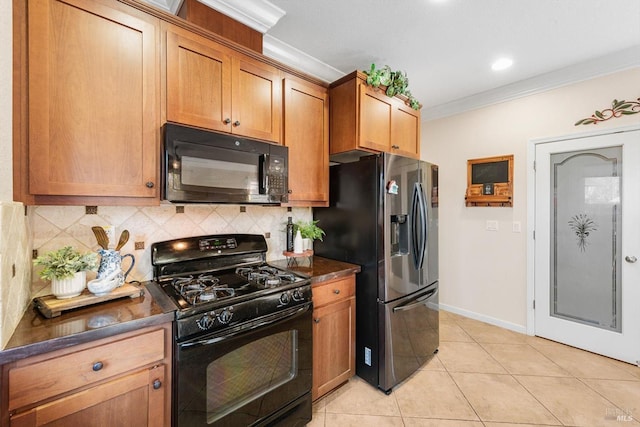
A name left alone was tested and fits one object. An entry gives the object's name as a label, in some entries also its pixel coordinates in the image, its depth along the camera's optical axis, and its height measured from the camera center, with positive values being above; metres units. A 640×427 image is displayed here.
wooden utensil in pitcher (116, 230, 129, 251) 1.49 -0.15
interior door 2.41 -0.29
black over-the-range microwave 1.44 +0.26
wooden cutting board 1.13 -0.40
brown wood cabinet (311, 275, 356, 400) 1.87 -0.87
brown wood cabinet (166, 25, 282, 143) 1.51 +0.77
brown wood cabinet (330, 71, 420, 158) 2.13 +0.79
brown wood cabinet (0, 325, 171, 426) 0.92 -0.64
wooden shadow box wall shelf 3.07 +0.36
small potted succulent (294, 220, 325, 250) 2.20 -0.15
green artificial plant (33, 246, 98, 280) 1.19 -0.23
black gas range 1.24 -0.62
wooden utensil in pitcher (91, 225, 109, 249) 1.42 -0.13
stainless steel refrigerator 2.02 -0.31
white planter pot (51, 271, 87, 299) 1.21 -0.33
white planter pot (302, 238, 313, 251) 2.27 -0.27
